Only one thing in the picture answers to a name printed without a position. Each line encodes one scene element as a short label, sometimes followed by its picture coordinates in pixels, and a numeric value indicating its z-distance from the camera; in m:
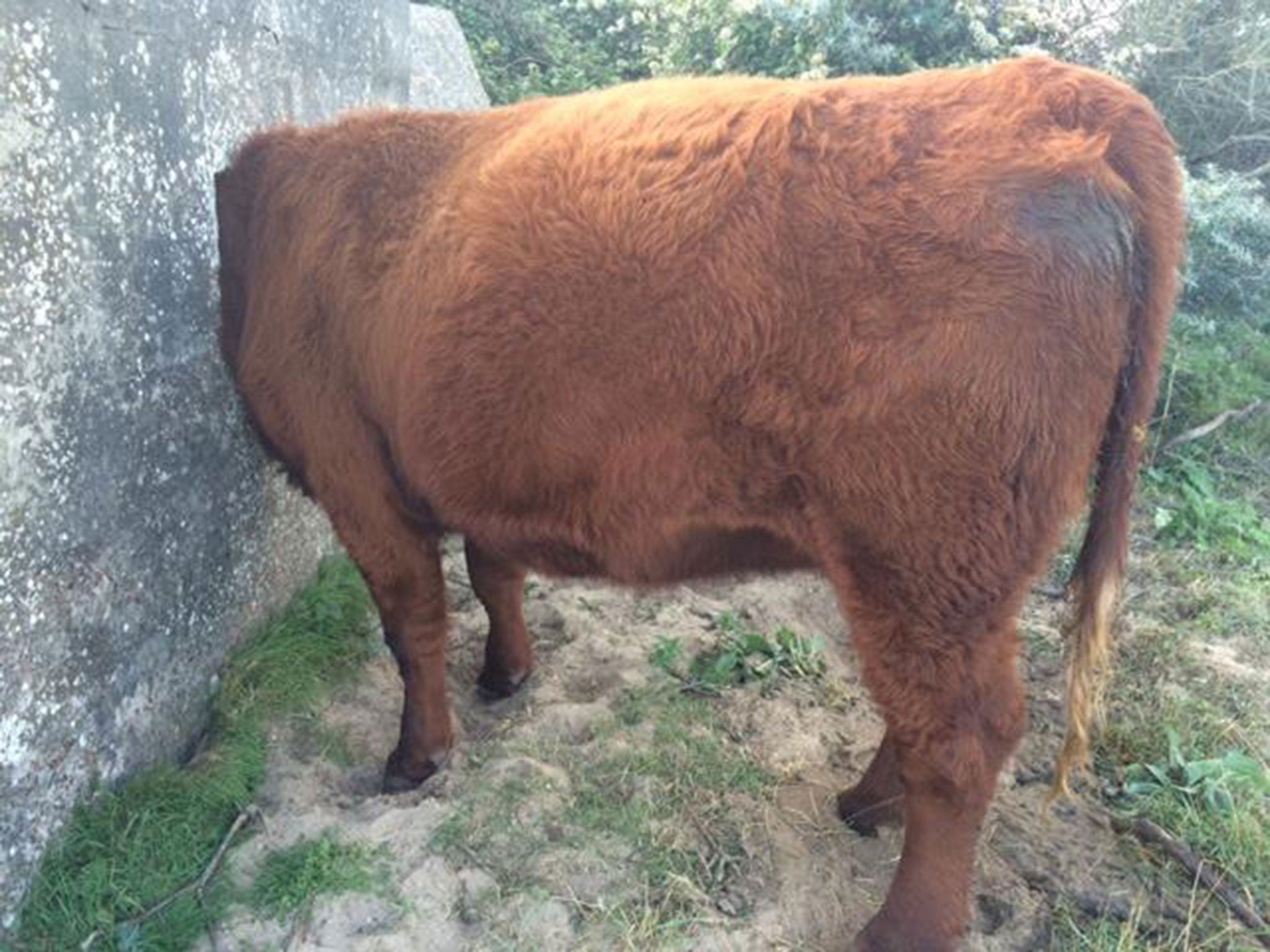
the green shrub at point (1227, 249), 4.92
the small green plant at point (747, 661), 3.39
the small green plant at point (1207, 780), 2.83
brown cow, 1.97
